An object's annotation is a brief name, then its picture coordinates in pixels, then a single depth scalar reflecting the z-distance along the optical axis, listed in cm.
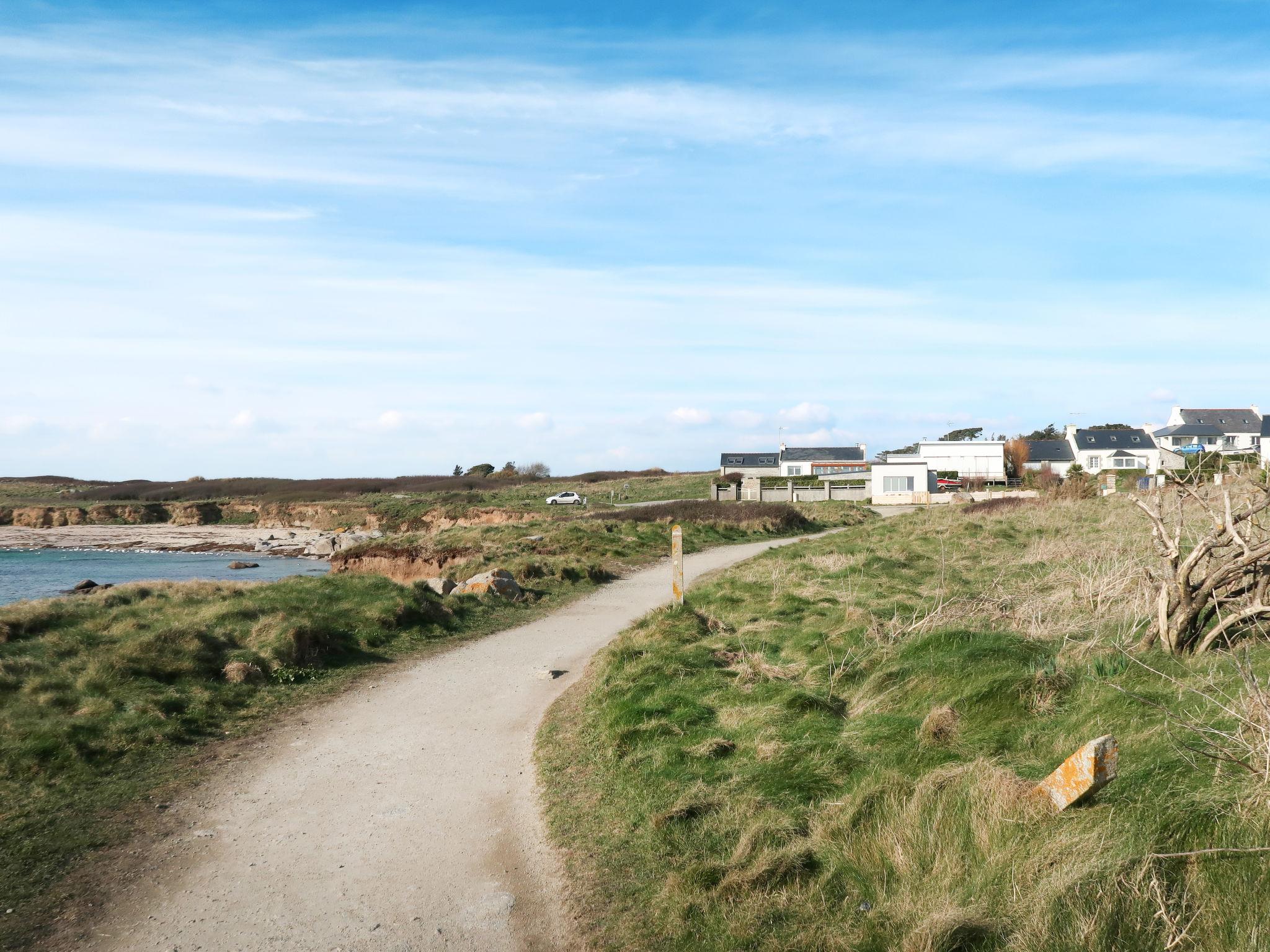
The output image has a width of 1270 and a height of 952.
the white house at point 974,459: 7406
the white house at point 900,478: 5975
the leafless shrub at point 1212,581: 746
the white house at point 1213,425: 7968
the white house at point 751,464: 8925
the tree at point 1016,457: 7981
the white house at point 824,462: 8306
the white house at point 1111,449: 7663
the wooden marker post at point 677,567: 1599
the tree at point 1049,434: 10698
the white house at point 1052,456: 7925
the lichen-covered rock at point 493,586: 1858
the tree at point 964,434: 11031
